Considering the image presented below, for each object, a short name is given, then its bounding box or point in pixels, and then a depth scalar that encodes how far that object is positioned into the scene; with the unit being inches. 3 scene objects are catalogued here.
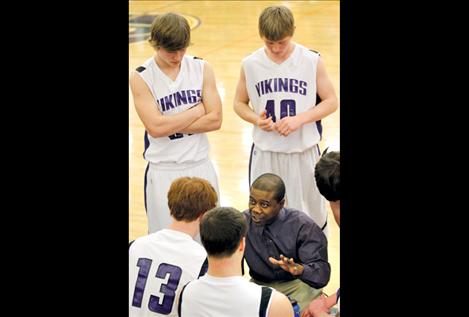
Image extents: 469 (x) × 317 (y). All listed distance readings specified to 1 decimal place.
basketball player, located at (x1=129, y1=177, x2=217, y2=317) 237.6
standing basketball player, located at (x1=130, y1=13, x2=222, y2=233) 320.1
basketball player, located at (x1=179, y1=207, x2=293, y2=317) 205.5
